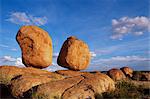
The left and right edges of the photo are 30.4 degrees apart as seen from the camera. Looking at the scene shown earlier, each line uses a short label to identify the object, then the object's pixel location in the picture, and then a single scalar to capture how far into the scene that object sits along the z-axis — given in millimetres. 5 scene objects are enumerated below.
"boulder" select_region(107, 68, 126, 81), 27994
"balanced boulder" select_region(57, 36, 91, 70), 19445
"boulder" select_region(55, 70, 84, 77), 17941
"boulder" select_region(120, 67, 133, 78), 31284
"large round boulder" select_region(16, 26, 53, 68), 18312
